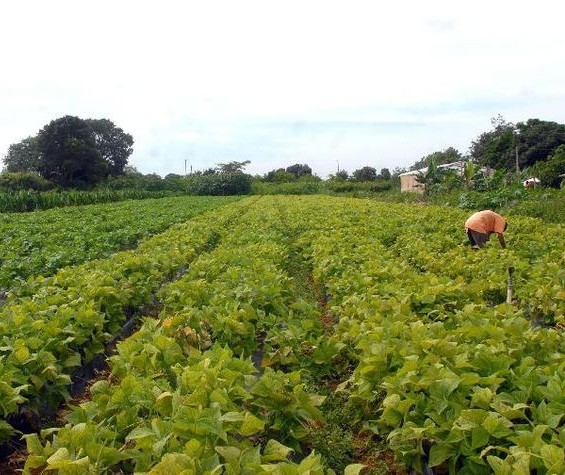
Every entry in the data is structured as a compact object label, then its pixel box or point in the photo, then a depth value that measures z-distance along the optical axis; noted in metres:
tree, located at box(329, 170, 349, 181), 71.44
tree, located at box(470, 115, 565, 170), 51.56
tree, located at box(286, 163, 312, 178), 90.41
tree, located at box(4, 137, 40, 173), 81.12
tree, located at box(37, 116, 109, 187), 57.12
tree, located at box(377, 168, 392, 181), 85.56
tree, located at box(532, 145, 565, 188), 37.47
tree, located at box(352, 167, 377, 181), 79.51
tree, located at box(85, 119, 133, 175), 77.00
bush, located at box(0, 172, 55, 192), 46.78
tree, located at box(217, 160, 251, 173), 82.64
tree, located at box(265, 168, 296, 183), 74.88
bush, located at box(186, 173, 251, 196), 64.38
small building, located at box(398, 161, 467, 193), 62.82
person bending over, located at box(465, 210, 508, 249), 10.38
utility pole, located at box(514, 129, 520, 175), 49.90
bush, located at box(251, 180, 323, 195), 63.28
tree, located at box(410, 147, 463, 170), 76.74
